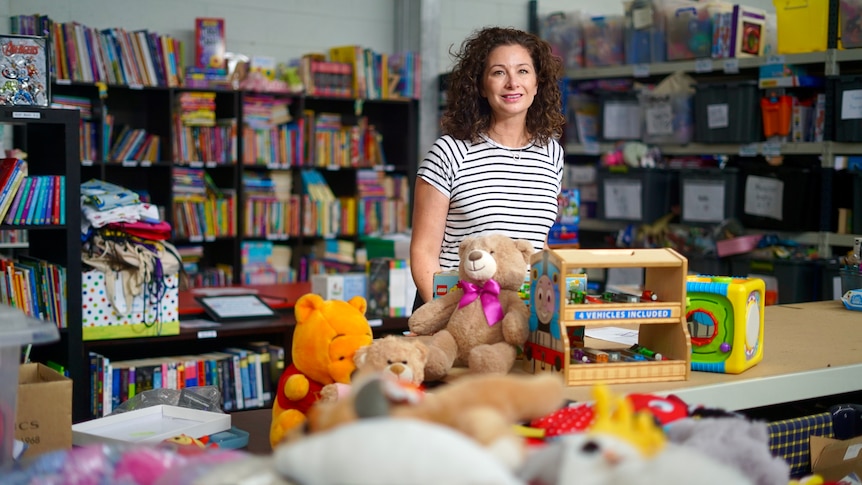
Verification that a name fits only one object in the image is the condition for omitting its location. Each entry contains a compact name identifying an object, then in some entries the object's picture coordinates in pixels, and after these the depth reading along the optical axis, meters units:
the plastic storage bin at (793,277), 4.85
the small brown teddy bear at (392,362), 1.70
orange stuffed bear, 1.78
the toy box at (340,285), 4.33
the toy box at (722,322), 1.95
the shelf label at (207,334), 4.04
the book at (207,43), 6.22
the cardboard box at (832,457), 2.00
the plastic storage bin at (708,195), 5.24
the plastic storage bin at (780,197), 4.88
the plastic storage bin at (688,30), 5.44
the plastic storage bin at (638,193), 5.64
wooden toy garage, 1.79
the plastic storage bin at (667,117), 5.52
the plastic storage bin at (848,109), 4.64
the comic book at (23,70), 3.42
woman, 2.58
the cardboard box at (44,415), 1.93
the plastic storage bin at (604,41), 6.05
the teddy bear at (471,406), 1.06
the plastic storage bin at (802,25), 4.77
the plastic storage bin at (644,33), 5.74
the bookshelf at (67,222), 3.56
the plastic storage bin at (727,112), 5.13
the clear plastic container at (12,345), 1.53
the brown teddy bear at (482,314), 1.85
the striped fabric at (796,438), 1.95
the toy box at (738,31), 5.22
